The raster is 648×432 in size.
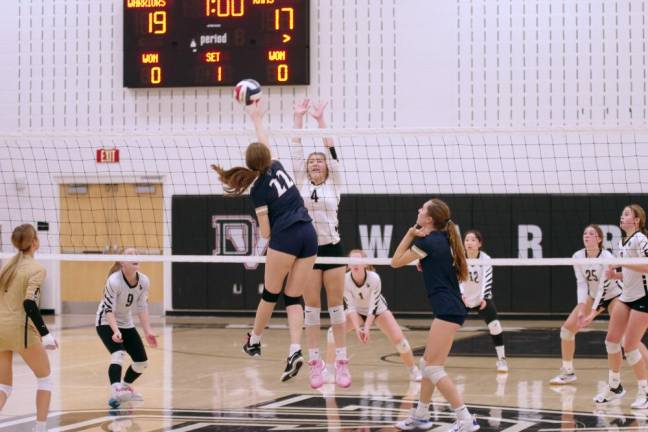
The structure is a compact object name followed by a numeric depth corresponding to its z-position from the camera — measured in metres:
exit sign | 20.48
